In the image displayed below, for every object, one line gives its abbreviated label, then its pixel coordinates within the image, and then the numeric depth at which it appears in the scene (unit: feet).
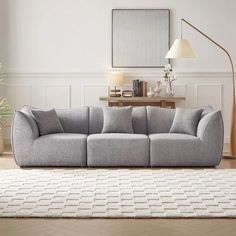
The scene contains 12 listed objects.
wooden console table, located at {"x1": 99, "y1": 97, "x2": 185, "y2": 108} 26.50
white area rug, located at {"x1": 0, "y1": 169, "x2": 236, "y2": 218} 13.57
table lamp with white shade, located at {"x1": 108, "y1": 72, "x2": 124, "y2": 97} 27.02
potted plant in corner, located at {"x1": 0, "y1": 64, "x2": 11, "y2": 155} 24.10
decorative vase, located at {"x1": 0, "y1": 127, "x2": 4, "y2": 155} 24.30
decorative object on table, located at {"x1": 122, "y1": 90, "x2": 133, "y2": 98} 27.00
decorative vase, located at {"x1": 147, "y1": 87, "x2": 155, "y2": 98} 26.68
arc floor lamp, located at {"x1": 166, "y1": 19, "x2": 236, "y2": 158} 24.04
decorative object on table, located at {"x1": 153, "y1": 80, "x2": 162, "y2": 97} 26.94
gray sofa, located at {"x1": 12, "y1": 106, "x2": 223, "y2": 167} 20.42
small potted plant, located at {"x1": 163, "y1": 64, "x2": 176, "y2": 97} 27.30
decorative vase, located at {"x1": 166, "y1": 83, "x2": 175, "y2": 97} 27.17
